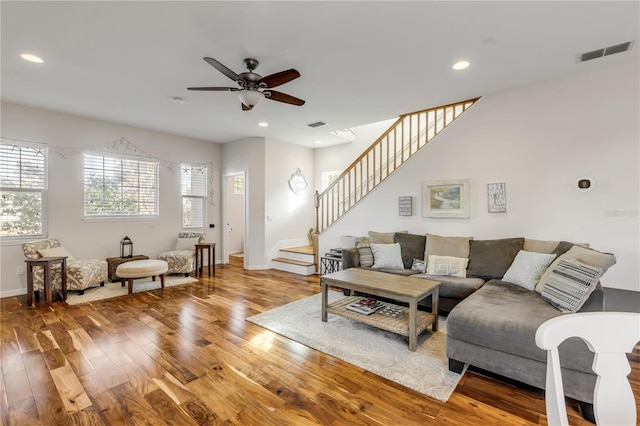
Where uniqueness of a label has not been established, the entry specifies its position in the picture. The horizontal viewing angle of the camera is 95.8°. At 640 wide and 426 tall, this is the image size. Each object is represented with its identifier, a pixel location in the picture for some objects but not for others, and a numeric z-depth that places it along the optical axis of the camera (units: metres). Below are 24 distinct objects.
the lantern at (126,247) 5.50
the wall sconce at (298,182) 7.09
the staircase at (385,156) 4.64
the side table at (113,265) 5.18
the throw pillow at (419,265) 4.05
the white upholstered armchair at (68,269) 4.24
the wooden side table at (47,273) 3.96
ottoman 4.51
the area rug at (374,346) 2.29
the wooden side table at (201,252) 5.98
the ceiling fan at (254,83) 2.83
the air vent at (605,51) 2.86
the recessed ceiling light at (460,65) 3.16
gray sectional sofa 1.95
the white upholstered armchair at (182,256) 5.65
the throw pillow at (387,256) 4.21
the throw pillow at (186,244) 6.10
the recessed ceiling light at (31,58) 2.98
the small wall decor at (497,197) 3.99
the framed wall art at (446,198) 4.28
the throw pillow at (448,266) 3.74
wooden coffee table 2.73
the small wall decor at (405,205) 4.79
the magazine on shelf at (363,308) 3.07
